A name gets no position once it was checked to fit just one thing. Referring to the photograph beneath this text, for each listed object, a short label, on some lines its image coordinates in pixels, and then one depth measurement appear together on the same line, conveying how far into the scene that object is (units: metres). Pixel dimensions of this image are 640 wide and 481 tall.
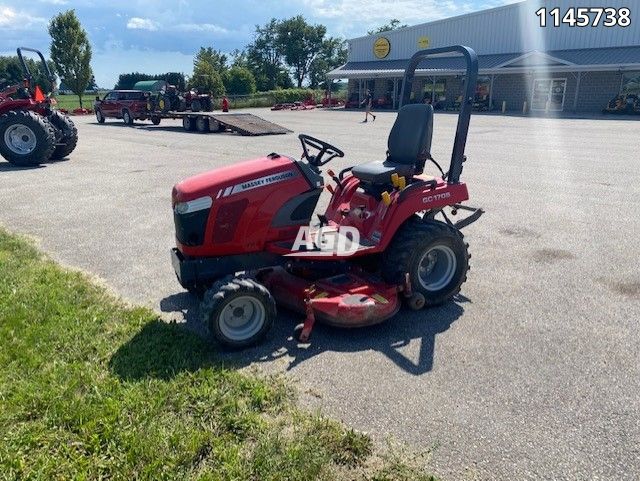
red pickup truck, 23.92
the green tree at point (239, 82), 55.69
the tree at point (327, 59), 80.81
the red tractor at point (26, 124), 11.27
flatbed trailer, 18.62
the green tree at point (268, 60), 74.06
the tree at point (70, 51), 33.16
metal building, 28.91
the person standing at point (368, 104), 26.70
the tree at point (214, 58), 59.44
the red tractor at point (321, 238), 3.70
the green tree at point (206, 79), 45.47
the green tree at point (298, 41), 80.19
